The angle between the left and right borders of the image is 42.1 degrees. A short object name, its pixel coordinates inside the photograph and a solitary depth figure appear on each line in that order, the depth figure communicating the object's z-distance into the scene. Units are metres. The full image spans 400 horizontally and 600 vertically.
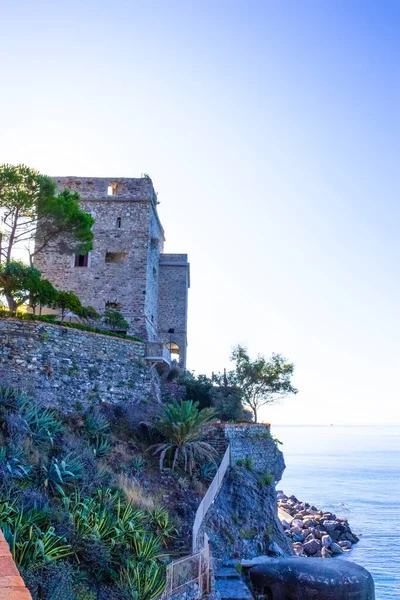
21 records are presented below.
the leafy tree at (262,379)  31.47
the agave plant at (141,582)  9.99
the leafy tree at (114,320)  24.05
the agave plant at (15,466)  11.51
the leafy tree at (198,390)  24.52
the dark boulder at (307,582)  15.28
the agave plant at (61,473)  12.10
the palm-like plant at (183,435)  16.77
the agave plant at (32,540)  8.91
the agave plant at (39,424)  13.58
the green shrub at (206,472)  16.64
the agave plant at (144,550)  10.83
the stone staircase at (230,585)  13.42
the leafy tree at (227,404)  24.67
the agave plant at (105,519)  10.56
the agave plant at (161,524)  12.78
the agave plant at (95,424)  16.00
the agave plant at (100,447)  15.20
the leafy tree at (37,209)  20.03
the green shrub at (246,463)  19.59
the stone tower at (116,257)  26.38
